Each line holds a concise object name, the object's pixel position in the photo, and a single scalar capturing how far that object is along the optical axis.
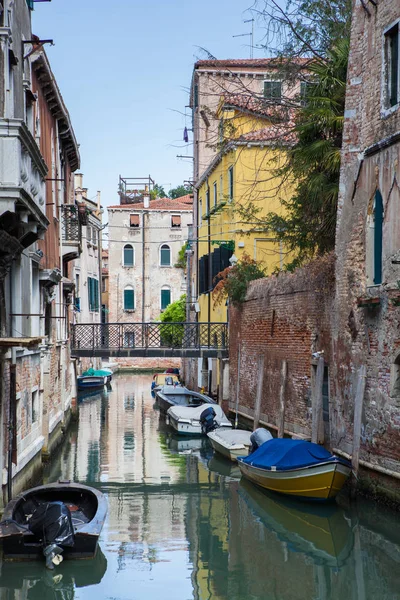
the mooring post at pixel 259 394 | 16.55
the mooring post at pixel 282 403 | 14.59
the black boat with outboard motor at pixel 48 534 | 8.22
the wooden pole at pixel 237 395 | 19.23
